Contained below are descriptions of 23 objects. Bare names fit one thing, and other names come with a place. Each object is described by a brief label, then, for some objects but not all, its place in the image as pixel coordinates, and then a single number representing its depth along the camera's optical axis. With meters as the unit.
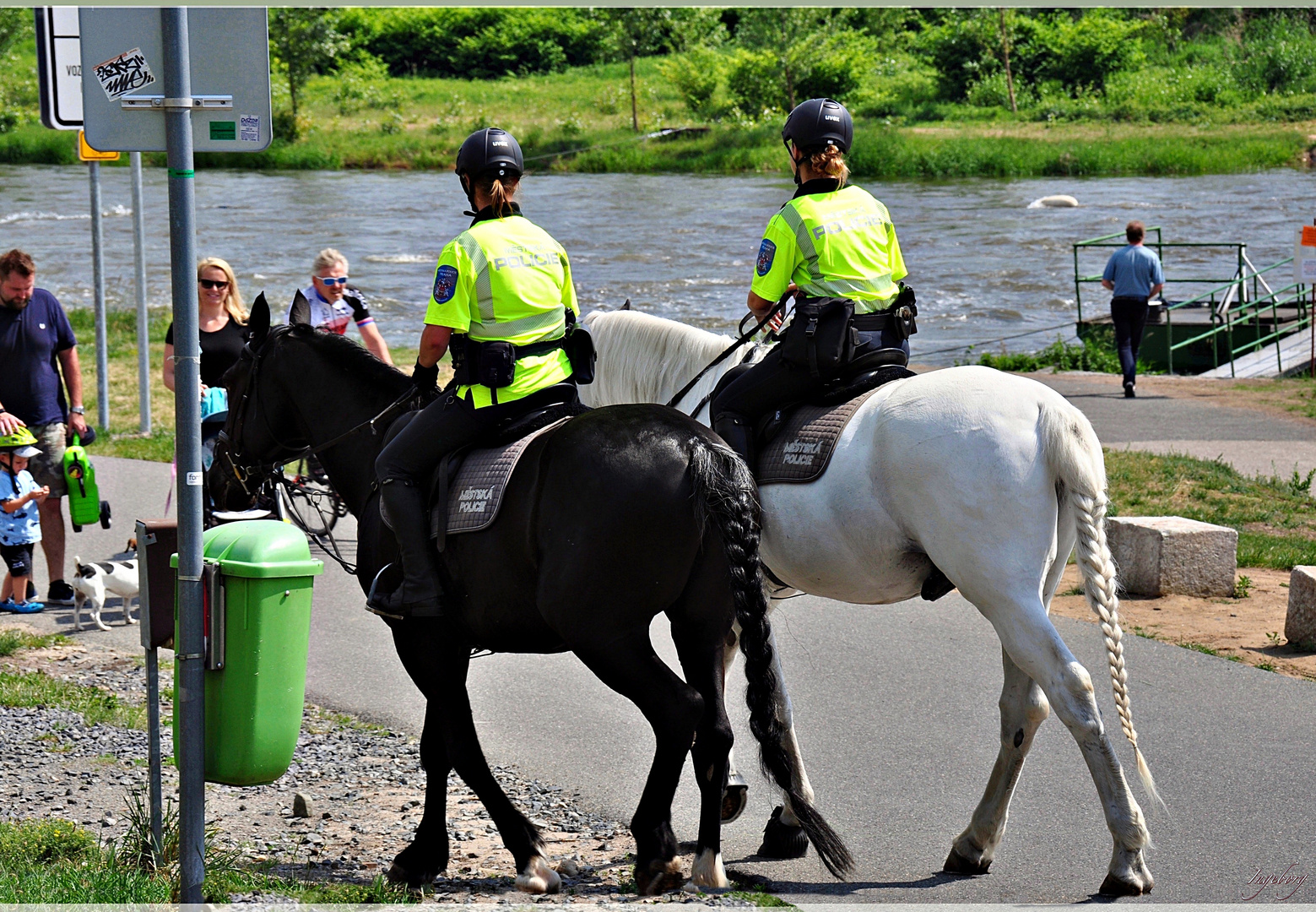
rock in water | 80.56
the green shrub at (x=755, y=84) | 118.81
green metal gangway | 41.97
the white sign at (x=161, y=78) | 7.58
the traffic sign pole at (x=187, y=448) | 7.68
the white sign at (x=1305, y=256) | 35.00
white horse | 8.94
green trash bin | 8.64
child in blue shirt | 16.12
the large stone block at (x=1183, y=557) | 16.86
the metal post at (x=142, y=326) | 26.33
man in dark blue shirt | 16.58
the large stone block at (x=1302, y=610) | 14.54
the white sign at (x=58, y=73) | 15.16
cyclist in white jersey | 17.66
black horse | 8.56
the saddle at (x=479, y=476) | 9.02
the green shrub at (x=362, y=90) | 123.62
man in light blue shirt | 34.22
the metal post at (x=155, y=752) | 8.80
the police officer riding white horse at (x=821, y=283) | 10.34
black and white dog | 15.70
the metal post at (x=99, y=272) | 26.28
